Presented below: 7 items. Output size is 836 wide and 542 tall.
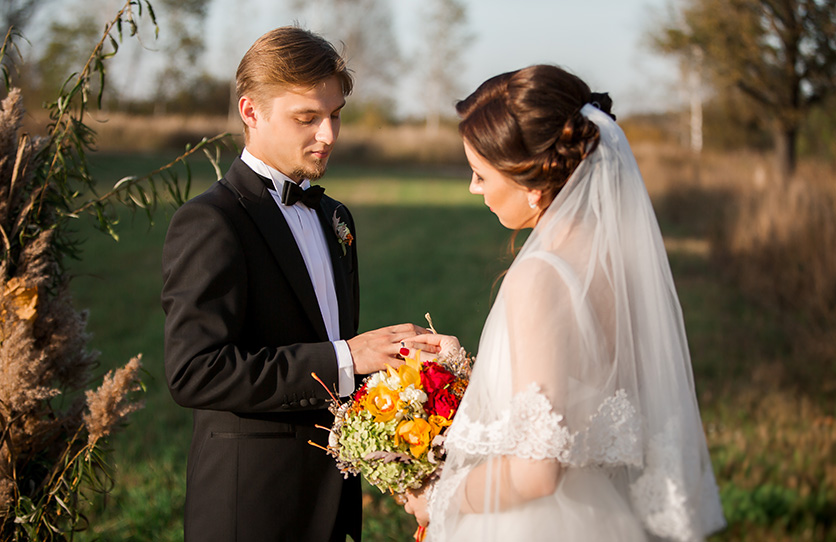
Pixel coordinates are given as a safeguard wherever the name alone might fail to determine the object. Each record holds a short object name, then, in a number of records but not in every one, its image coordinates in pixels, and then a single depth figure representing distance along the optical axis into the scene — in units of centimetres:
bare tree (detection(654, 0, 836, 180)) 1170
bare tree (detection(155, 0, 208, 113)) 3897
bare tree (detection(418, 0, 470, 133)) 5362
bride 203
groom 236
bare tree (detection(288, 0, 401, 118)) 5006
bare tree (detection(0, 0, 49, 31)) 1562
